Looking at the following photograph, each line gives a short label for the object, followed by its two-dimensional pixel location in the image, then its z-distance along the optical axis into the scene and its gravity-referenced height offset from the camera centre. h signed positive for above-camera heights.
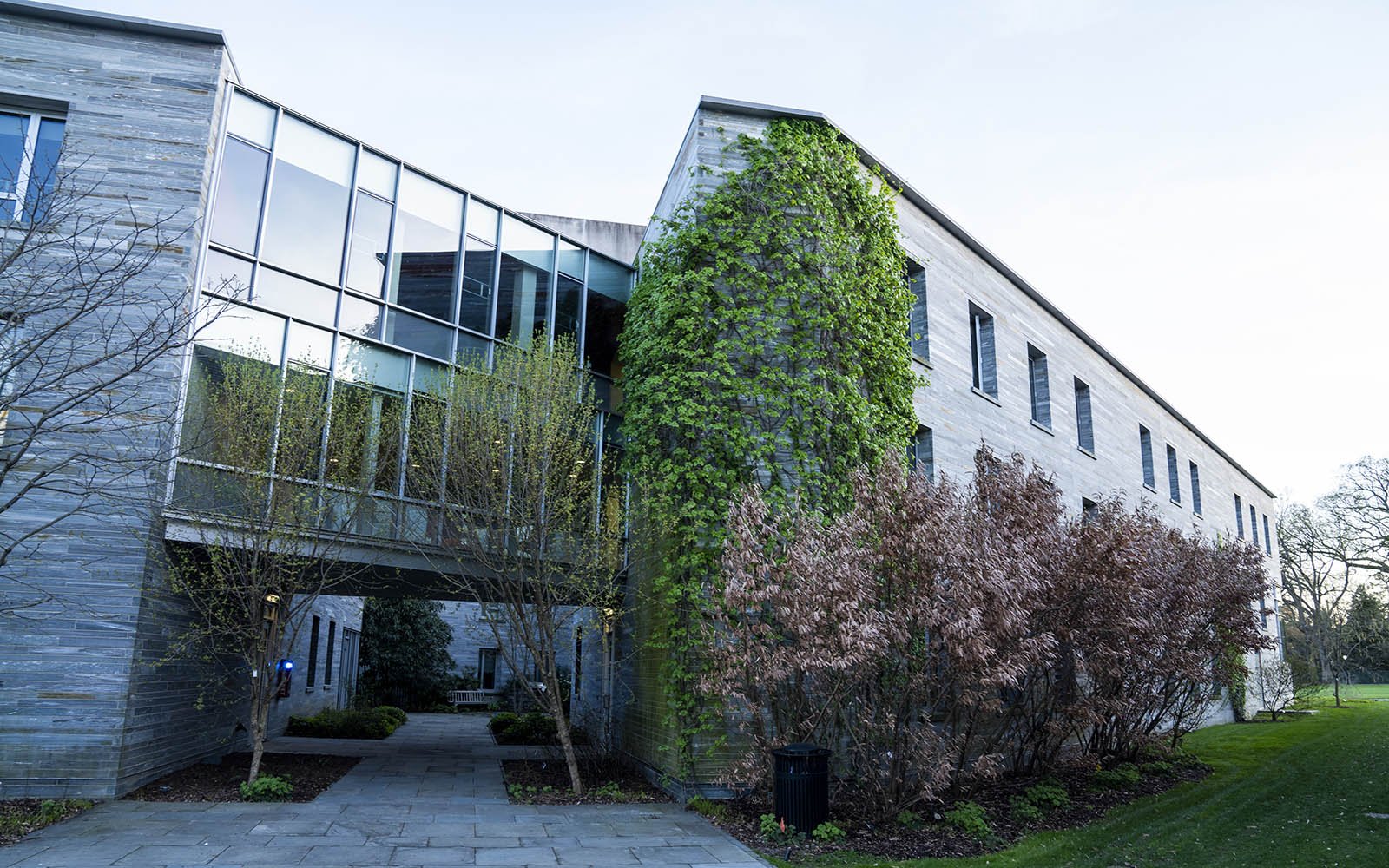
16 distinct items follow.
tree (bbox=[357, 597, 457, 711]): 27.89 -1.18
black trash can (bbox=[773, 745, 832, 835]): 8.61 -1.55
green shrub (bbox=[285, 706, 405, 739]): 18.50 -2.39
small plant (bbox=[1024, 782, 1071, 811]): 10.59 -1.94
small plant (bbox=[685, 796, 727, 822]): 9.61 -2.03
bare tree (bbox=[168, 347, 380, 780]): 10.12 +1.28
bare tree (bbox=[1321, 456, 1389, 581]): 34.72 +5.28
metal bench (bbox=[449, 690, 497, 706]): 30.12 -2.80
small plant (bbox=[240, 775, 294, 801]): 9.86 -2.00
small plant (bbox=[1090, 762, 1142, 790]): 12.30 -1.97
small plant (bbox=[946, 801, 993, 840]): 8.77 -1.88
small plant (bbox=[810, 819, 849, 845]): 8.38 -1.93
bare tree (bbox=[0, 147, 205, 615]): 9.48 +2.57
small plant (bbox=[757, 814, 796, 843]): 8.46 -1.95
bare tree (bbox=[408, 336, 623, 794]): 11.03 +1.54
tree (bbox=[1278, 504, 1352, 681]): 41.34 +3.57
